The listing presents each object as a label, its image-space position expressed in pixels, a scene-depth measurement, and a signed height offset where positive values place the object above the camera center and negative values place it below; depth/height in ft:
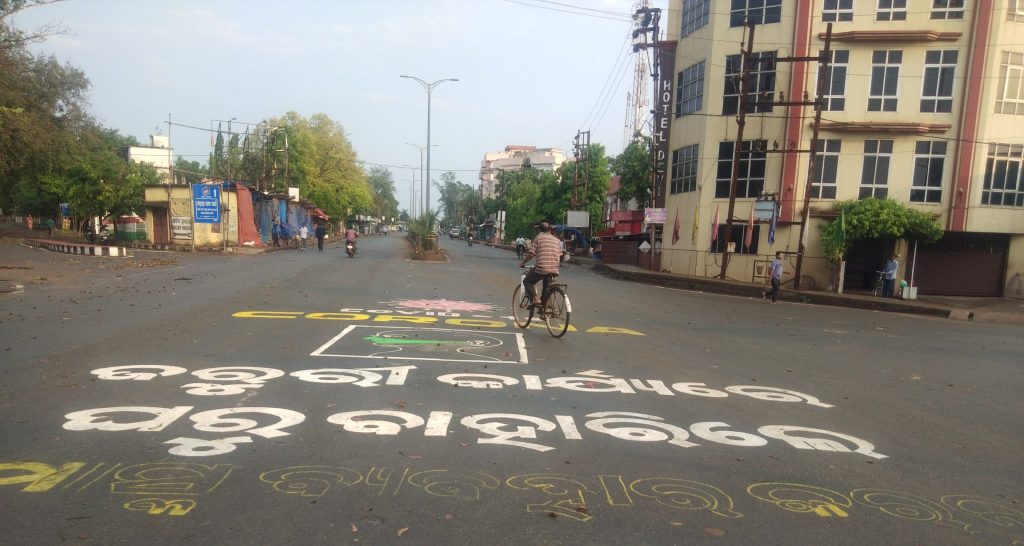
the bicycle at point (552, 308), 32.55 -4.49
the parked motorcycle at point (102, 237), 110.14 -6.46
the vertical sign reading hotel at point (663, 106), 107.24 +21.73
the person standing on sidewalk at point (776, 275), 64.68 -4.03
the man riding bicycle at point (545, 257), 34.35 -1.80
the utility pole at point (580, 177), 164.20 +13.51
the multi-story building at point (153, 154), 230.27 +19.51
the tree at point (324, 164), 198.49 +17.12
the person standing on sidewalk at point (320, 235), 134.09 -4.50
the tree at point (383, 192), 413.04 +18.10
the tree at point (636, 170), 126.82 +12.16
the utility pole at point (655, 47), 109.60 +31.71
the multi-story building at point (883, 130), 81.92 +15.18
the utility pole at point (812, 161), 76.64 +9.59
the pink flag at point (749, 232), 85.56 +0.41
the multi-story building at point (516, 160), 407.56 +46.84
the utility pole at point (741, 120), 77.91 +14.66
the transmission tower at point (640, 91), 217.68 +49.85
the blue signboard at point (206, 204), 114.11 +0.83
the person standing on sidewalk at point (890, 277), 73.92 -4.31
